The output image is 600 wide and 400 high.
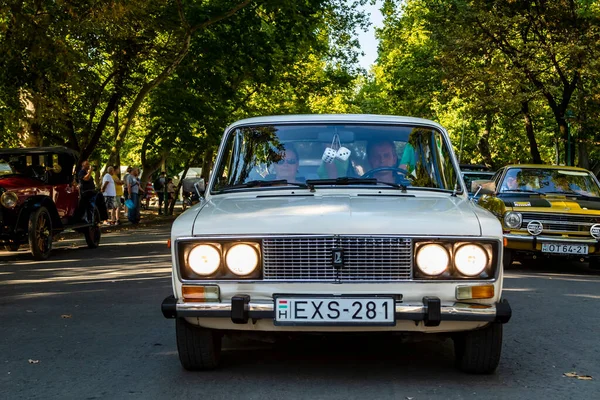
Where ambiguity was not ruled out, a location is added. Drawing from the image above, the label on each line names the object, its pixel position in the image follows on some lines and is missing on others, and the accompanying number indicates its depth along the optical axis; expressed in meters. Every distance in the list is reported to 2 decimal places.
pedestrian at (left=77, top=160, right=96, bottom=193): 20.64
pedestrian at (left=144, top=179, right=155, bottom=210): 46.03
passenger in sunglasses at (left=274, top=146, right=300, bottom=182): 6.71
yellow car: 13.51
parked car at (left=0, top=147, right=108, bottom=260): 15.57
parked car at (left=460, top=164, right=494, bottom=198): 22.59
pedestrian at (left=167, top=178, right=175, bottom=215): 39.28
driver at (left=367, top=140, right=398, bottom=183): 6.74
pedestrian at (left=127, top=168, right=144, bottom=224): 29.50
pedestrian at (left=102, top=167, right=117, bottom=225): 26.97
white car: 5.39
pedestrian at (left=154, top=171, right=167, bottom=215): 41.59
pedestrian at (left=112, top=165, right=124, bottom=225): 28.09
